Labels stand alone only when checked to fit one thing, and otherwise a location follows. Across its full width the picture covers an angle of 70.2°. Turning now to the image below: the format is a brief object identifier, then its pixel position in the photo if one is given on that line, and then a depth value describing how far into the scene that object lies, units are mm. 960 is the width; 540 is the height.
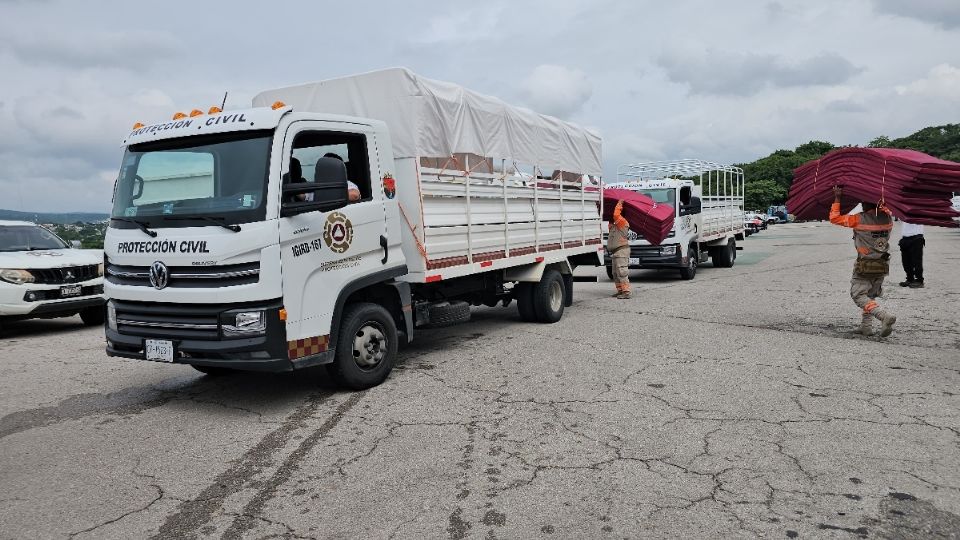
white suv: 9352
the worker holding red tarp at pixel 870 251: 7688
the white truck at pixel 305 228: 5066
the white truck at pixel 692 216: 15070
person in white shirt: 11781
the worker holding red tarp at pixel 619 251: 12359
